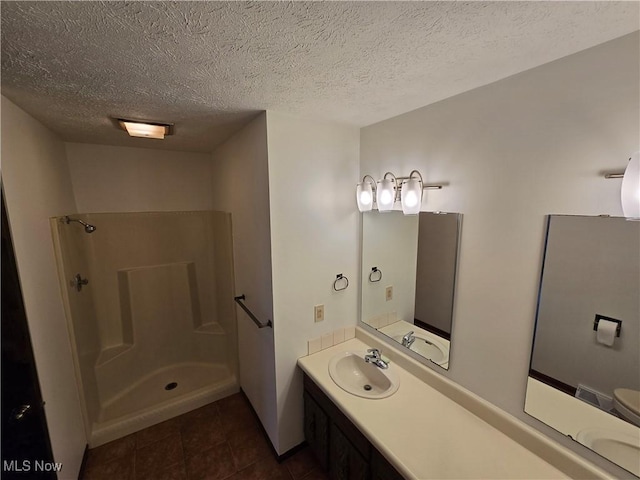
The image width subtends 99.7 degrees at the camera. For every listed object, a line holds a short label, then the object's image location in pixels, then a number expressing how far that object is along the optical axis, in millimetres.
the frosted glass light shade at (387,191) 1629
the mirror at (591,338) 915
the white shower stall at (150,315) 2227
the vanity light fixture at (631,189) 808
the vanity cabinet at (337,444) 1296
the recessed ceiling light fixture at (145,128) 1634
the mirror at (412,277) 1474
